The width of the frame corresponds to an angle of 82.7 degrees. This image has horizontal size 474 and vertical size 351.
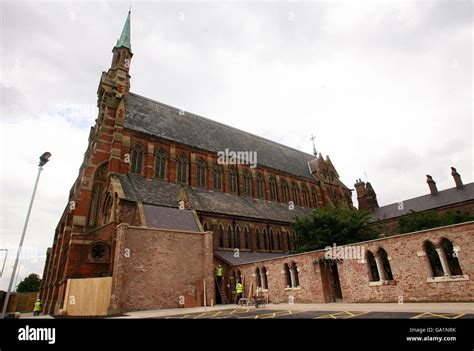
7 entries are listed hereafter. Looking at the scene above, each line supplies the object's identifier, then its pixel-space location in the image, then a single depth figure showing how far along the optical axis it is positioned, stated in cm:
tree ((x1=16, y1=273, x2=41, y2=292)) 6984
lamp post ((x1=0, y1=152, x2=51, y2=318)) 1439
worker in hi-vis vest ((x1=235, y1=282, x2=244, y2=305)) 1936
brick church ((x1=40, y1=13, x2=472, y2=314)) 1894
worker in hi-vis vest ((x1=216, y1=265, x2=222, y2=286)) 2220
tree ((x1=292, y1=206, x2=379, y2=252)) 2497
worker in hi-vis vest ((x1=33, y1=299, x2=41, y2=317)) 2181
